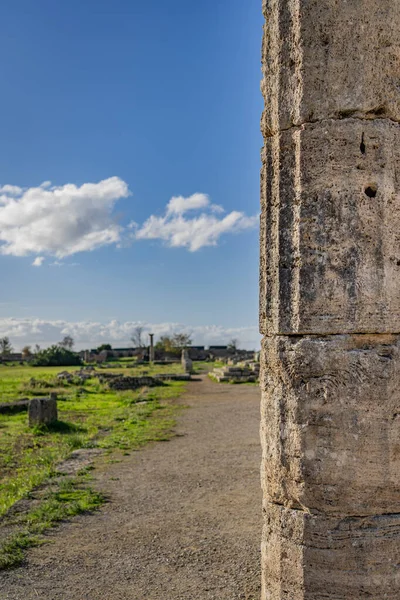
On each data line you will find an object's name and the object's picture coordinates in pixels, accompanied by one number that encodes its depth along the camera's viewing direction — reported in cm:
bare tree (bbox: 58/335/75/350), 7074
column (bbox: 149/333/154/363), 4612
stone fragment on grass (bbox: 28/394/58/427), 1392
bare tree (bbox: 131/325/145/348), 7169
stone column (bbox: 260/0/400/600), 396
